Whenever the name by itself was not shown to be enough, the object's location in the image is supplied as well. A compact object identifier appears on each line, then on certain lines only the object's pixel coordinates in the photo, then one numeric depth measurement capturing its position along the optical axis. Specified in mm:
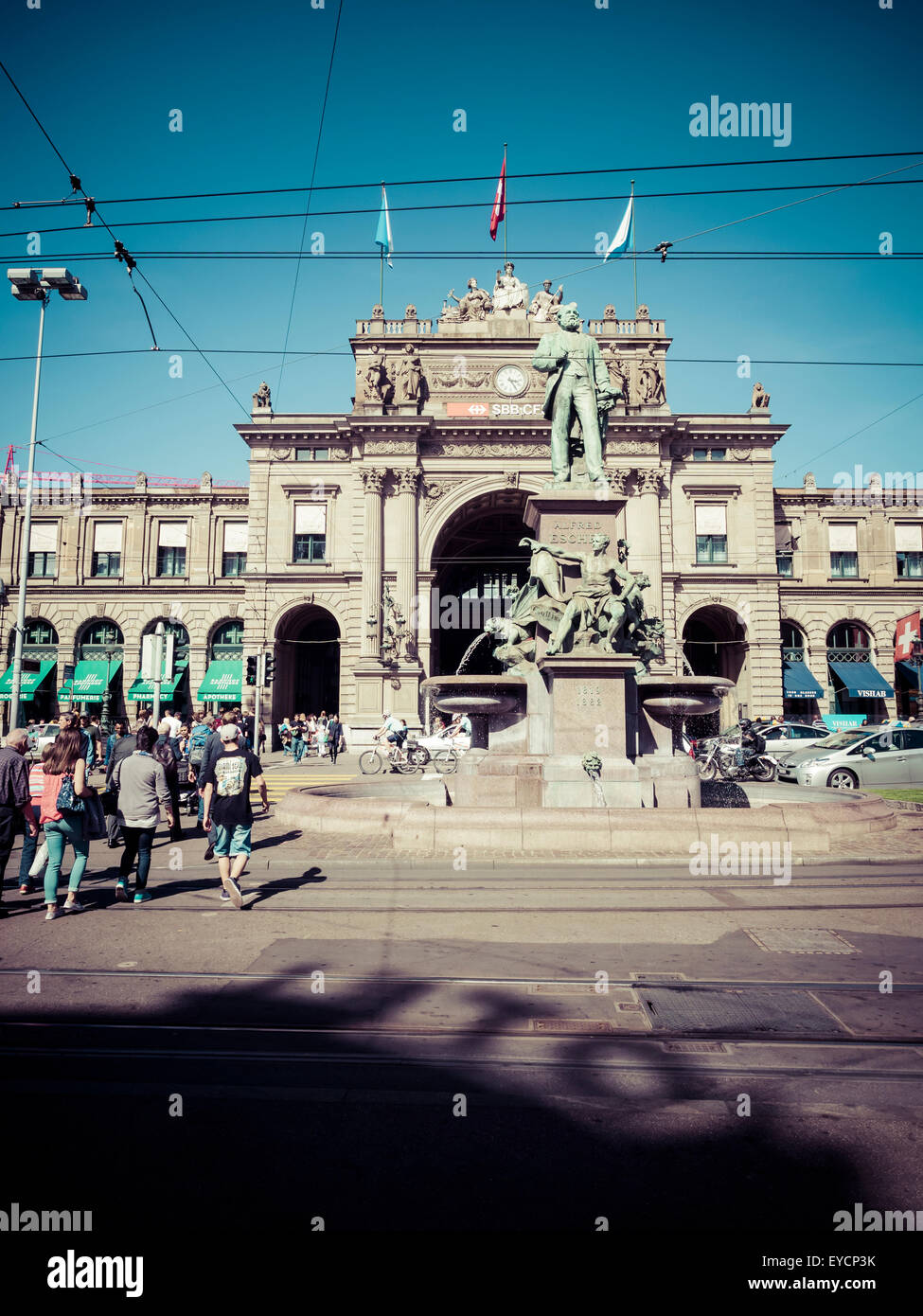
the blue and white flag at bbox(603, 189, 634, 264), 32469
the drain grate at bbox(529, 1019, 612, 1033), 4531
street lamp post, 15211
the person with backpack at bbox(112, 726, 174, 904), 8117
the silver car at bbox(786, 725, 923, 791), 17516
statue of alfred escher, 13219
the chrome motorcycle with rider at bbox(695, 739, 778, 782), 17688
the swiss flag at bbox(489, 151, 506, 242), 33891
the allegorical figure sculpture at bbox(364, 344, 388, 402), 38438
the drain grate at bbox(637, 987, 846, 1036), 4582
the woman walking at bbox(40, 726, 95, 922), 7625
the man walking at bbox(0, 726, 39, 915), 7602
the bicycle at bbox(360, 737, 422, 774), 21266
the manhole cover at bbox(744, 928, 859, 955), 6114
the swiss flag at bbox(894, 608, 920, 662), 36869
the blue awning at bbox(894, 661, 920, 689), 41562
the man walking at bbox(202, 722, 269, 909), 7648
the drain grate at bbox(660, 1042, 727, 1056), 4270
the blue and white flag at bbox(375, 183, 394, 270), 34416
